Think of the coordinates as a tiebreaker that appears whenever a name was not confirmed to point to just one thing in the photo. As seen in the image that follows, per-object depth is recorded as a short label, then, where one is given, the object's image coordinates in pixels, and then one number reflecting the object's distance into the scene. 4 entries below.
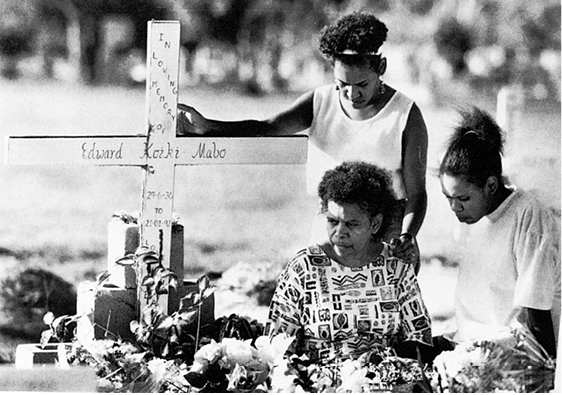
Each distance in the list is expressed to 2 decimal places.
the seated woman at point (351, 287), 8.56
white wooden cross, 8.65
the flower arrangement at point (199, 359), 8.20
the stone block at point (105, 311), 8.62
